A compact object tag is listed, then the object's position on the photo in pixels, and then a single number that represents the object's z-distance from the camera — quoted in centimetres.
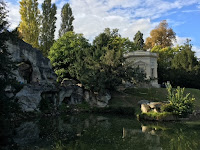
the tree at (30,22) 3462
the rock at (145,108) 2022
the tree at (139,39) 5531
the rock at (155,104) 1955
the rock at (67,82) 2964
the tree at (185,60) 4041
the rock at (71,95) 2452
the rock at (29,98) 1905
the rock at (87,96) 2730
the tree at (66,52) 3266
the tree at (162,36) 5261
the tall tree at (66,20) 4484
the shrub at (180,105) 1856
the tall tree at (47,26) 3781
